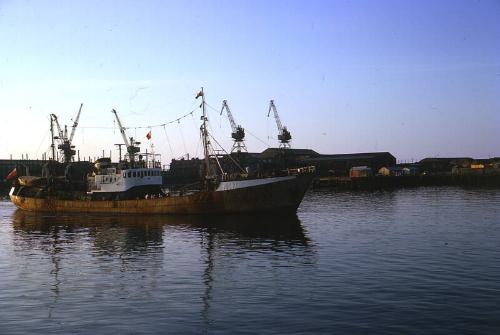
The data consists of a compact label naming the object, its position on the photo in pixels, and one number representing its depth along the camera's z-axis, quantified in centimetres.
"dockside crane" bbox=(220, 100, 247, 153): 14888
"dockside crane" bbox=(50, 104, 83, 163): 12125
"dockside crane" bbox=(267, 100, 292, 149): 17262
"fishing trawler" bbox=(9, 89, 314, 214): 6069
